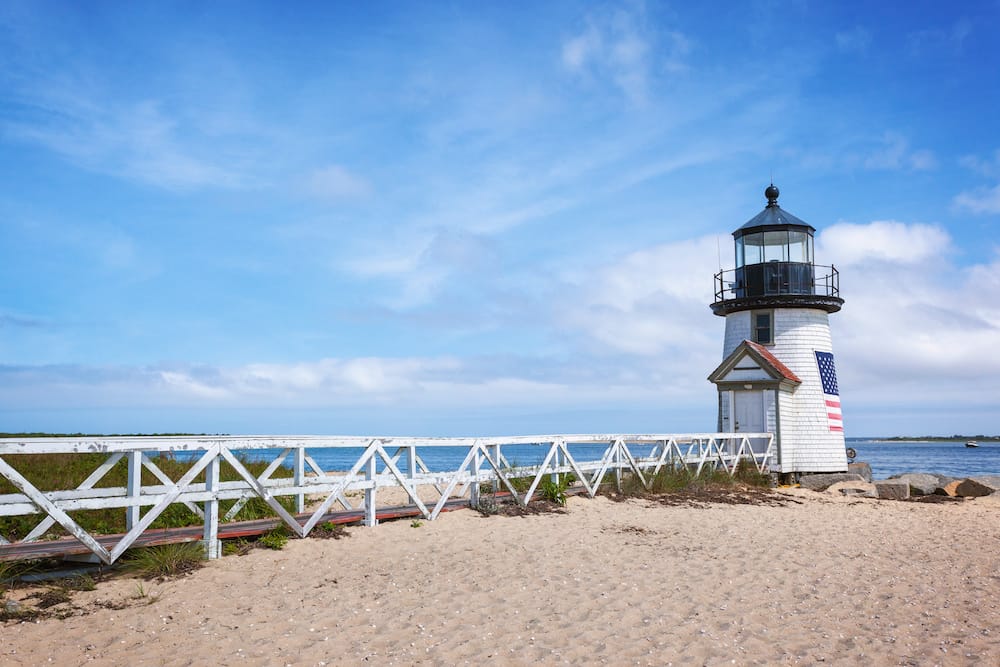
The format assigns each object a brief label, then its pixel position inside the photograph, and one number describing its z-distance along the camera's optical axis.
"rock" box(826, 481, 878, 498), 20.14
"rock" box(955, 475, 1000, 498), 21.45
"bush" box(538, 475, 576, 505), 14.30
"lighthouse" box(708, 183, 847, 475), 22.22
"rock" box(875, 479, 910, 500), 20.23
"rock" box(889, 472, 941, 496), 22.50
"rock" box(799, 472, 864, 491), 21.86
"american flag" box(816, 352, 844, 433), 23.14
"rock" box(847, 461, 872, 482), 23.82
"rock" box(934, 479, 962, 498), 22.55
